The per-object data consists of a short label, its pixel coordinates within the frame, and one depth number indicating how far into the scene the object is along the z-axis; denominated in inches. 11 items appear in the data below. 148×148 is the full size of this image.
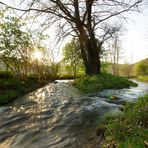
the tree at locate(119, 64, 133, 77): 1623.0
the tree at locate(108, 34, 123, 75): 1187.9
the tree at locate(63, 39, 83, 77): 830.1
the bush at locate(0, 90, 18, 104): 258.6
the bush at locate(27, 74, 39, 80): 425.7
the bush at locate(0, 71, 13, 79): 395.4
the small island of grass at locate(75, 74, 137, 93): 313.4
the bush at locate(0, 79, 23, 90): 320.9
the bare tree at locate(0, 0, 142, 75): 346.9
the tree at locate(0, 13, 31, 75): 429.0
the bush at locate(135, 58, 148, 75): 1362.5
